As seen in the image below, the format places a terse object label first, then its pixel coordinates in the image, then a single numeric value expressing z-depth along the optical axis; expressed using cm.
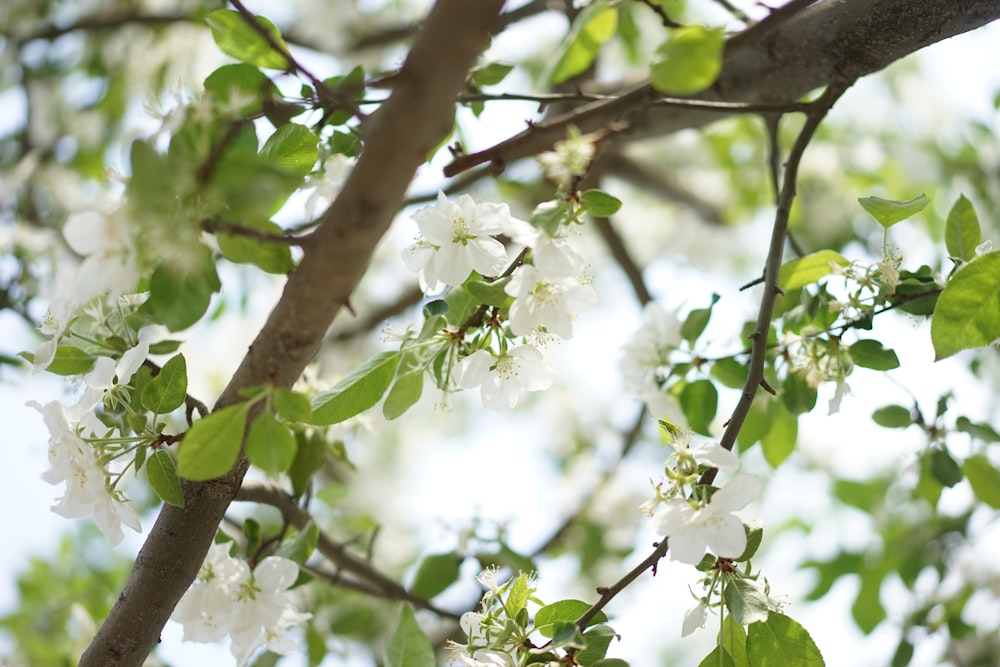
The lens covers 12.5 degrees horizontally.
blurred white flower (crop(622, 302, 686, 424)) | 203
